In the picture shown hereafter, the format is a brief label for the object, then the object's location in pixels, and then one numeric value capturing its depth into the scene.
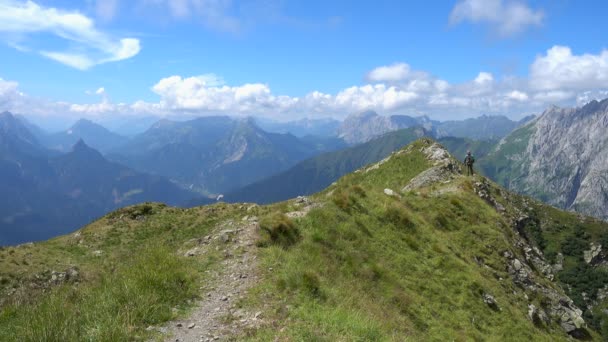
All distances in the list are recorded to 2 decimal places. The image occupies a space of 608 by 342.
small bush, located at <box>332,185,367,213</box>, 24.66
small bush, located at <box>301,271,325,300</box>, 14.20
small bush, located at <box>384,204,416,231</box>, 25.70
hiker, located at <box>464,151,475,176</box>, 53.00
